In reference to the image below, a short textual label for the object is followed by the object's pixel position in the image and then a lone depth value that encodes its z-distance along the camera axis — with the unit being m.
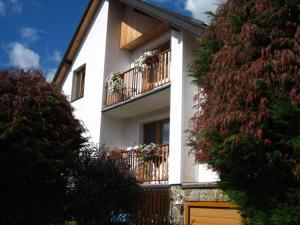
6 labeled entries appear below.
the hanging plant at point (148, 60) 14.12
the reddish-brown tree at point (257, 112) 5.77
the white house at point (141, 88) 11.59
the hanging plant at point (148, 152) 13.32
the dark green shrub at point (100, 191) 10.16
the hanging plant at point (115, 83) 15.38
